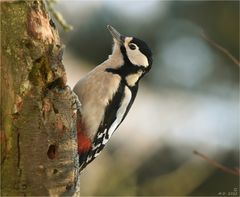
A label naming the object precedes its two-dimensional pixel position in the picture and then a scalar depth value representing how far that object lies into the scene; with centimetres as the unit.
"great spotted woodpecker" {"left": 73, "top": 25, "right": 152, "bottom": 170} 808
